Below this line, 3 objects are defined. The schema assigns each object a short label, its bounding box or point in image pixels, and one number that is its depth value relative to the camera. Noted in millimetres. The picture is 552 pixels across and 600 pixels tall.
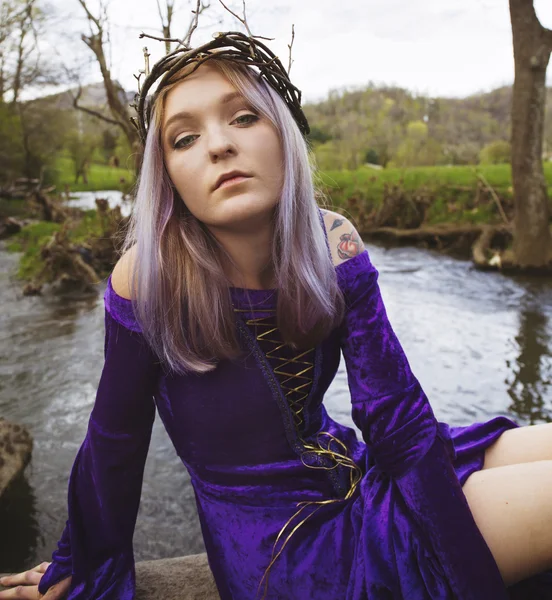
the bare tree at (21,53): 10664
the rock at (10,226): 11972
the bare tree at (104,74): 7394
